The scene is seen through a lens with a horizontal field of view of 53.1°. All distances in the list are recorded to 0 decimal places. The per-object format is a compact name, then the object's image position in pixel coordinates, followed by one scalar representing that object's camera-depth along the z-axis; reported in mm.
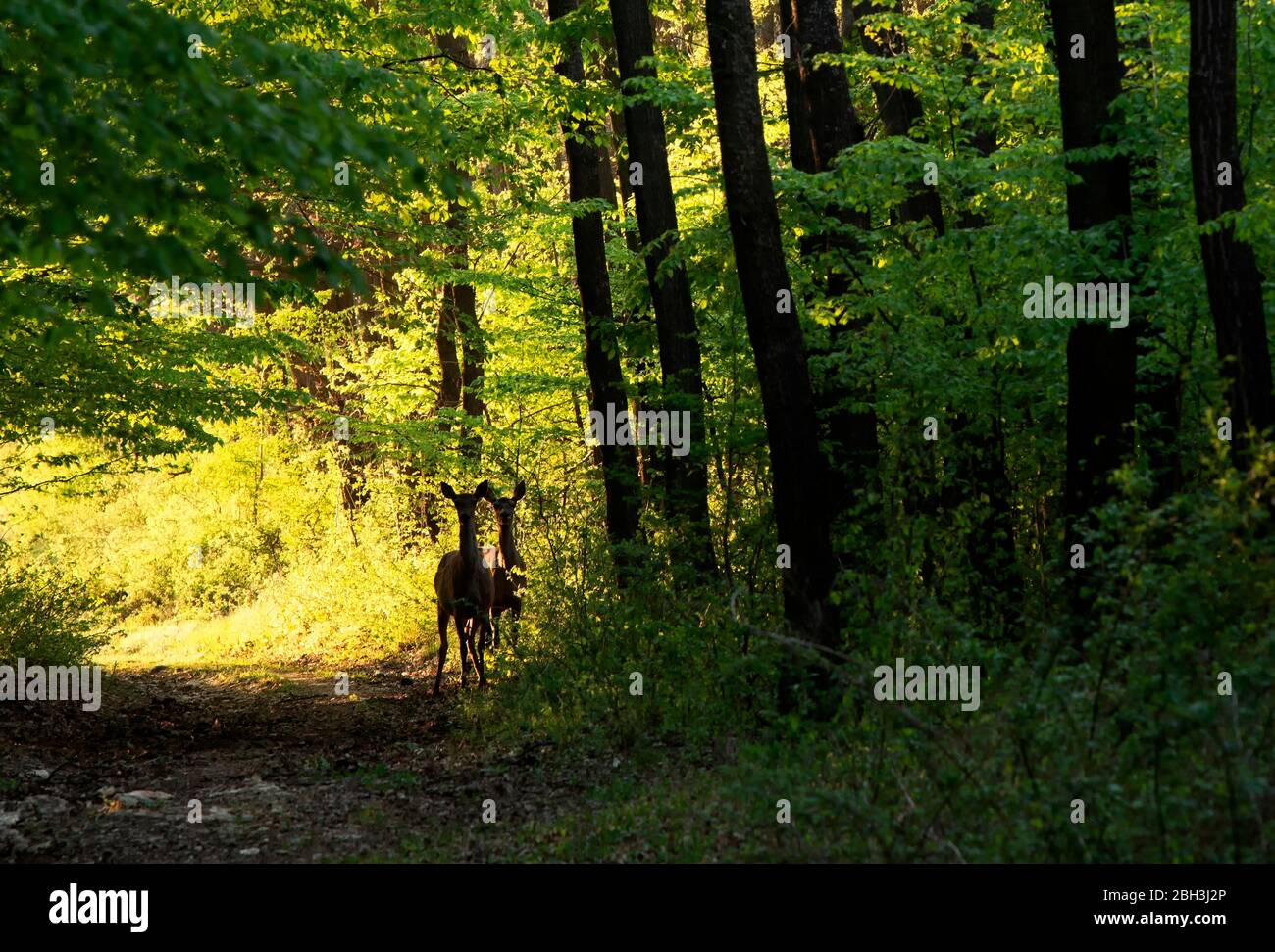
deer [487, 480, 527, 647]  17734
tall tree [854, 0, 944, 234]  16234
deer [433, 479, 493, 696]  15852
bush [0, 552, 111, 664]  16312
